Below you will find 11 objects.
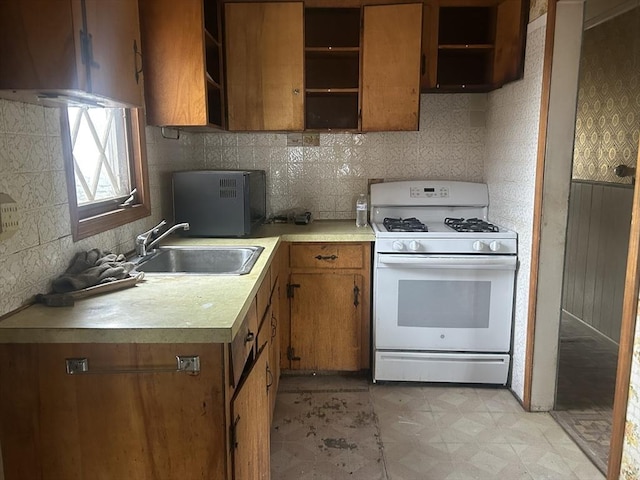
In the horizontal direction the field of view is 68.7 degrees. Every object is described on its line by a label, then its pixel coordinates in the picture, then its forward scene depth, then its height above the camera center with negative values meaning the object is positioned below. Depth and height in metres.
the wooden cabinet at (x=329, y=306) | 2.65 -0.81
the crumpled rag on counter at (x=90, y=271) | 1.44 -0.35
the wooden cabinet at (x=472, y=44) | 2.49 +0.68
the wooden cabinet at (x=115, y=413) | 1.20 -0.64
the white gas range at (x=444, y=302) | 2.53 -0.76
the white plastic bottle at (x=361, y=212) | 2.91 -0.30
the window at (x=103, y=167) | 1.61 -0.01
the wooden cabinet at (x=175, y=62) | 2.07 +0.45
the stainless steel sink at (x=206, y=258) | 2.17 -0.44
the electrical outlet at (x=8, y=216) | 1.22 -0.14
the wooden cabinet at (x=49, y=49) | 1.10 +0.27
